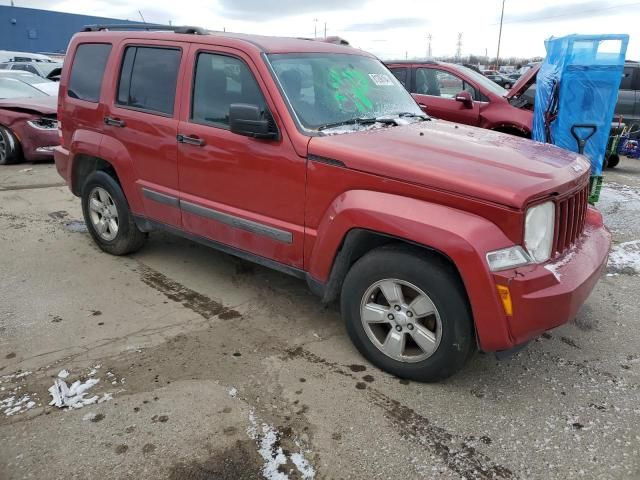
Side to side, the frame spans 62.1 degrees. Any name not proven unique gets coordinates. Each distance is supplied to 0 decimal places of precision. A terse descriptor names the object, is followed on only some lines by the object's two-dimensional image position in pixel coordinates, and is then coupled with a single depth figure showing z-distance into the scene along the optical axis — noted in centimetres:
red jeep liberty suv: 270
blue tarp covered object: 620
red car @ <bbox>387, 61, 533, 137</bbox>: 796
